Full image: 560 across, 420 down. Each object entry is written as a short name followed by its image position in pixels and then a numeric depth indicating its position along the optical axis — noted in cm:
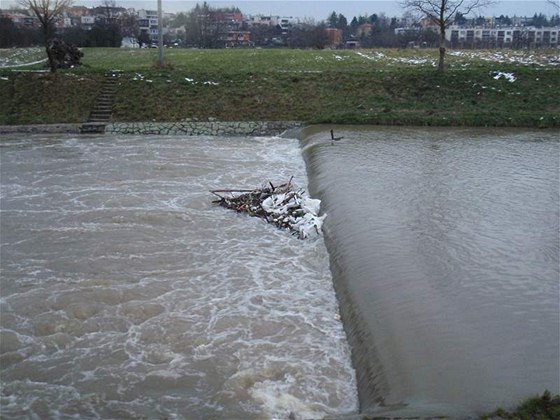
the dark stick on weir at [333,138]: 1813
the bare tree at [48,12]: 2491
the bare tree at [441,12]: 2509
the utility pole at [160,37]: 2705
